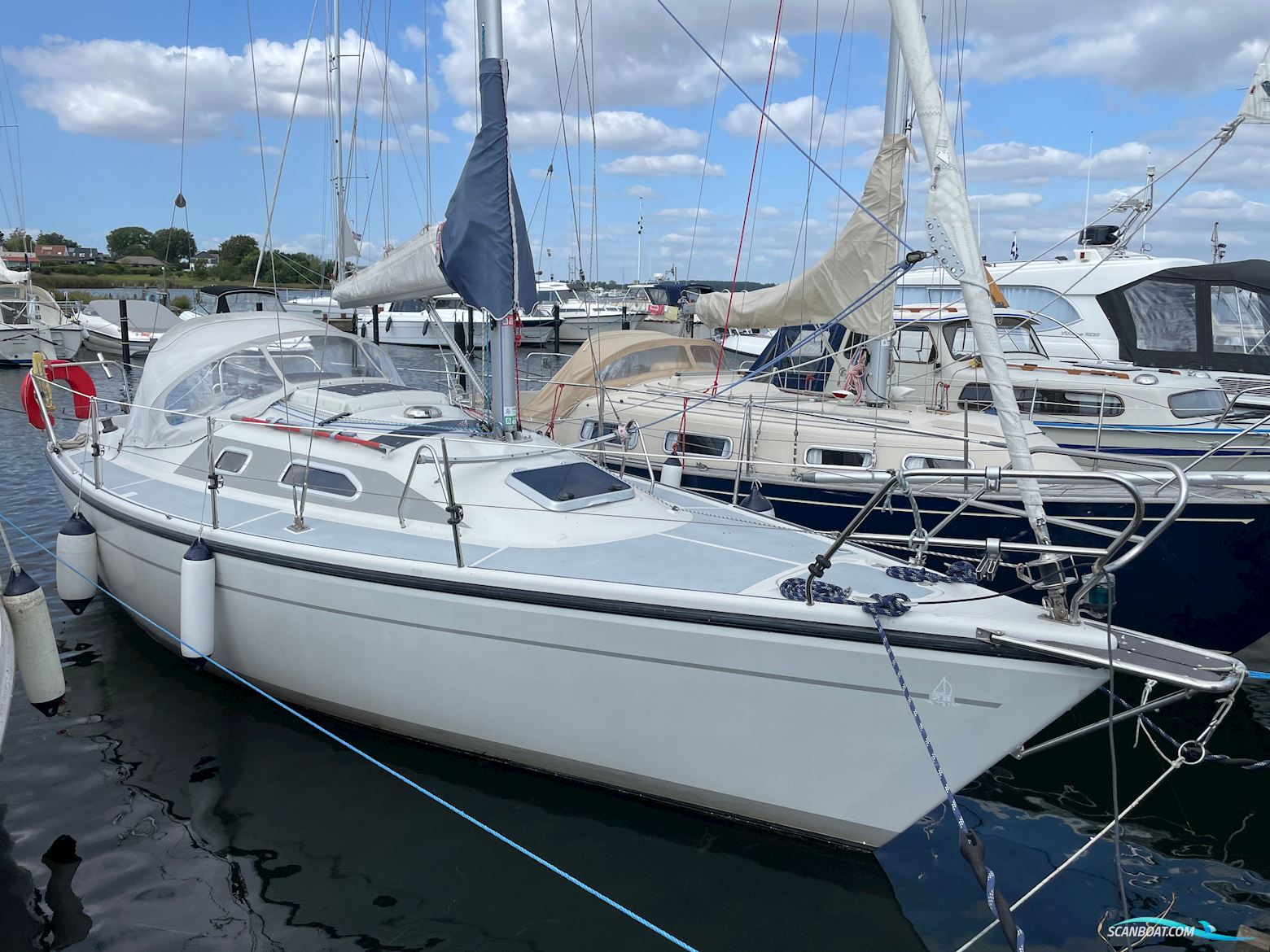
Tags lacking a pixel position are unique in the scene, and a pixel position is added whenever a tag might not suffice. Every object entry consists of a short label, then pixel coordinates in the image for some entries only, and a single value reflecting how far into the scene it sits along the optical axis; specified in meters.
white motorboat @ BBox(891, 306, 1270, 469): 8.77
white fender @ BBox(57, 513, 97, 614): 6.68
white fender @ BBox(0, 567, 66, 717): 5.06
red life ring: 8.20
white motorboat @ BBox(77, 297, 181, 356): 25.83
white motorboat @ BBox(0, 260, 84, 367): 24.56
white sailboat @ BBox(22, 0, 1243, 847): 4.04
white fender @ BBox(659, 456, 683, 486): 7.74
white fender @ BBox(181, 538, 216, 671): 5.45
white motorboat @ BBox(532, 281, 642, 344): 35.62
